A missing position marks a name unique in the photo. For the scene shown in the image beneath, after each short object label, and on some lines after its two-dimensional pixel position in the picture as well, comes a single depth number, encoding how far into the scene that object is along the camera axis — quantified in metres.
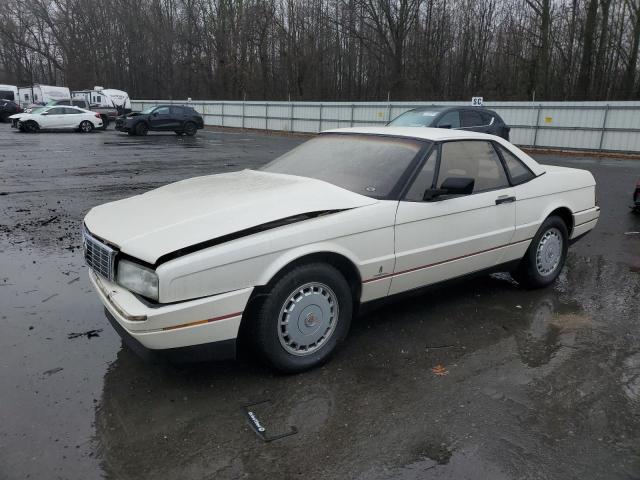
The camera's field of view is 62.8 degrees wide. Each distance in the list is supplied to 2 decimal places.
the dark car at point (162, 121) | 26.92
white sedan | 26.73
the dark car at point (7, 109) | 35.91
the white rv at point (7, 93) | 39.49
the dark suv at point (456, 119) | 11.98
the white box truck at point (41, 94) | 40.12
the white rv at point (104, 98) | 38.44
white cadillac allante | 2.91
